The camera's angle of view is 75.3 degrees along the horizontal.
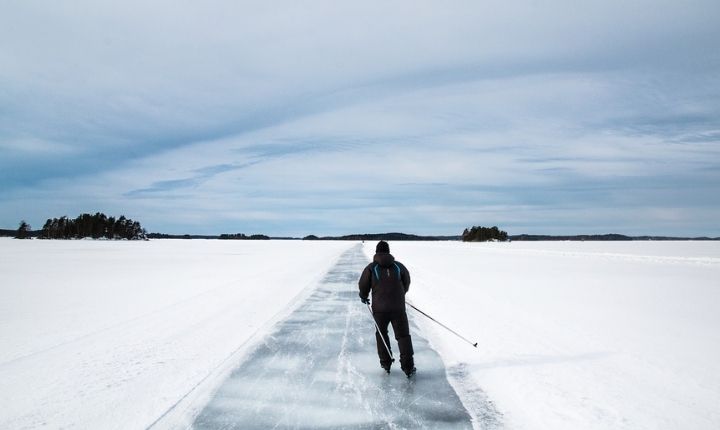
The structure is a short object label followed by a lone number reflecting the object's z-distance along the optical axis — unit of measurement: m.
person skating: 6.55
